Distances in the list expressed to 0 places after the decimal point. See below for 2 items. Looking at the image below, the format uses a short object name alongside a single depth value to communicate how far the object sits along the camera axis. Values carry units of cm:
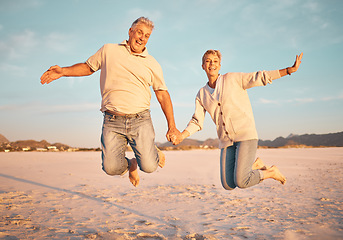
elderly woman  444
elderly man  401
